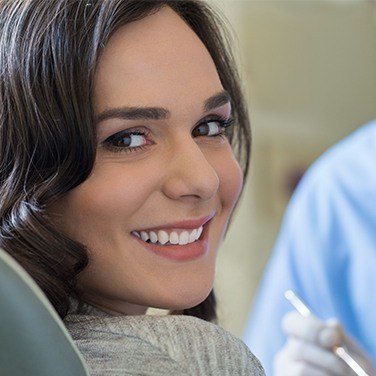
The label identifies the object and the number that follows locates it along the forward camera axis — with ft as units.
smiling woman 2.90
